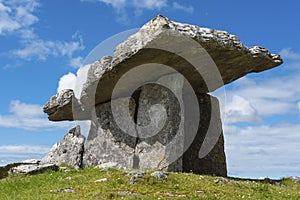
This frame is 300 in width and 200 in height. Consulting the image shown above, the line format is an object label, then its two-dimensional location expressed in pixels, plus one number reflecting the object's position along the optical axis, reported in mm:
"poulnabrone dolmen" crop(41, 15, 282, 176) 15640
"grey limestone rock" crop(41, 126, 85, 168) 22203
